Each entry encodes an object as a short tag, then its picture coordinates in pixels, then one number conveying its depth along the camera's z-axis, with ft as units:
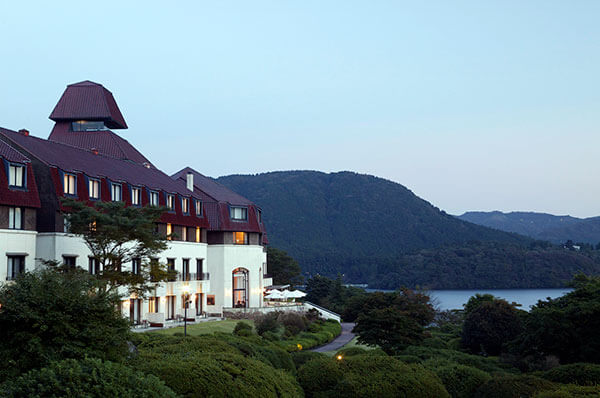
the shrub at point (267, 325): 164.04
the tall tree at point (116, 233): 124.98
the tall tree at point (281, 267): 323.98
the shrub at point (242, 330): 130.22
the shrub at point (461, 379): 75.20
